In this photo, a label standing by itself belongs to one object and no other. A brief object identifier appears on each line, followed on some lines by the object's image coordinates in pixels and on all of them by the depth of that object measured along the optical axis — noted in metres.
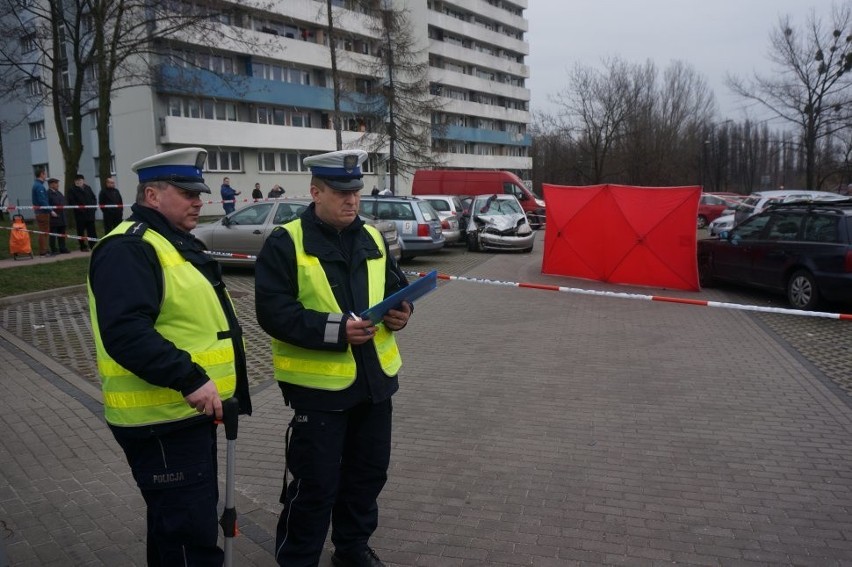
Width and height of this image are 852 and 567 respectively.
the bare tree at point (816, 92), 33.38
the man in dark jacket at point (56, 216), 15.41
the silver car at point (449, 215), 19.54
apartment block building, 35.62
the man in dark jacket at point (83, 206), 15.48
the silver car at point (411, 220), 15.98
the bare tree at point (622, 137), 39.56
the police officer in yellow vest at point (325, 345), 2.82
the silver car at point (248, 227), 13.48
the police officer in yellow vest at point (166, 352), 2.30
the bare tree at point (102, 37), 20.45
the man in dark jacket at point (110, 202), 15.72
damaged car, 19.44
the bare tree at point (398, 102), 32.66
